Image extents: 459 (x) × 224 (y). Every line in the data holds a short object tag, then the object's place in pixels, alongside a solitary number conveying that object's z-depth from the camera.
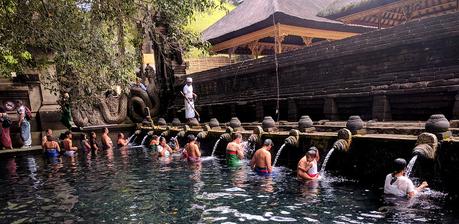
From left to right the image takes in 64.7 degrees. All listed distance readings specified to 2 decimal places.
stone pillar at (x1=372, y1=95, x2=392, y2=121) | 10.84
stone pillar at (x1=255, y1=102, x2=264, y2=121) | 16.03
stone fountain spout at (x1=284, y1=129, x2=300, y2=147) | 10.11
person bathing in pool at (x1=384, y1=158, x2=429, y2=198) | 6.74
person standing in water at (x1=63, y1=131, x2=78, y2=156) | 16.28
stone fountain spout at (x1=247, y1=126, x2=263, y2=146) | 11.59
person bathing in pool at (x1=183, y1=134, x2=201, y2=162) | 12.74
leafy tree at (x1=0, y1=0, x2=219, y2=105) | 9.17
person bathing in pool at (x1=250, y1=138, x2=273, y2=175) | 9.66
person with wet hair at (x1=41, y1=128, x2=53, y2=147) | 15.86
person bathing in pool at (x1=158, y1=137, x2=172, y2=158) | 14.07
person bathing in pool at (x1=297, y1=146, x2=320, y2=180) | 8.69
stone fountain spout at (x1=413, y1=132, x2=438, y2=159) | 6.67
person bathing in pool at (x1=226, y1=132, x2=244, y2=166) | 11.15
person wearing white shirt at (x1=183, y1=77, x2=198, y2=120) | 17.45
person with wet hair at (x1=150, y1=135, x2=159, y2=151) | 16.27
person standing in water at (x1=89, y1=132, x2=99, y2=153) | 17.08
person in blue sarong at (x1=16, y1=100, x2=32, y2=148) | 16.92
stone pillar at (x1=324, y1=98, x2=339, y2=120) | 12.59
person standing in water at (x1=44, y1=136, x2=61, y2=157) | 15.67
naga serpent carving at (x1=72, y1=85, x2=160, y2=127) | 20.11
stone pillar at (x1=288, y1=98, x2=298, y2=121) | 14.33
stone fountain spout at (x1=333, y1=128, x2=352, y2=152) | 8.60
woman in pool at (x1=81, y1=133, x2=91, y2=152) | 17.08
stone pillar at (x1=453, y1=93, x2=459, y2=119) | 8.95
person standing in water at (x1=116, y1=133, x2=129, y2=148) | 18.45
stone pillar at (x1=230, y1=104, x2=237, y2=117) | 17.70
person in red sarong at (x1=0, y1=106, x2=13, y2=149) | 16.23
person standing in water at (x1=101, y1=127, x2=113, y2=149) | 17.69
